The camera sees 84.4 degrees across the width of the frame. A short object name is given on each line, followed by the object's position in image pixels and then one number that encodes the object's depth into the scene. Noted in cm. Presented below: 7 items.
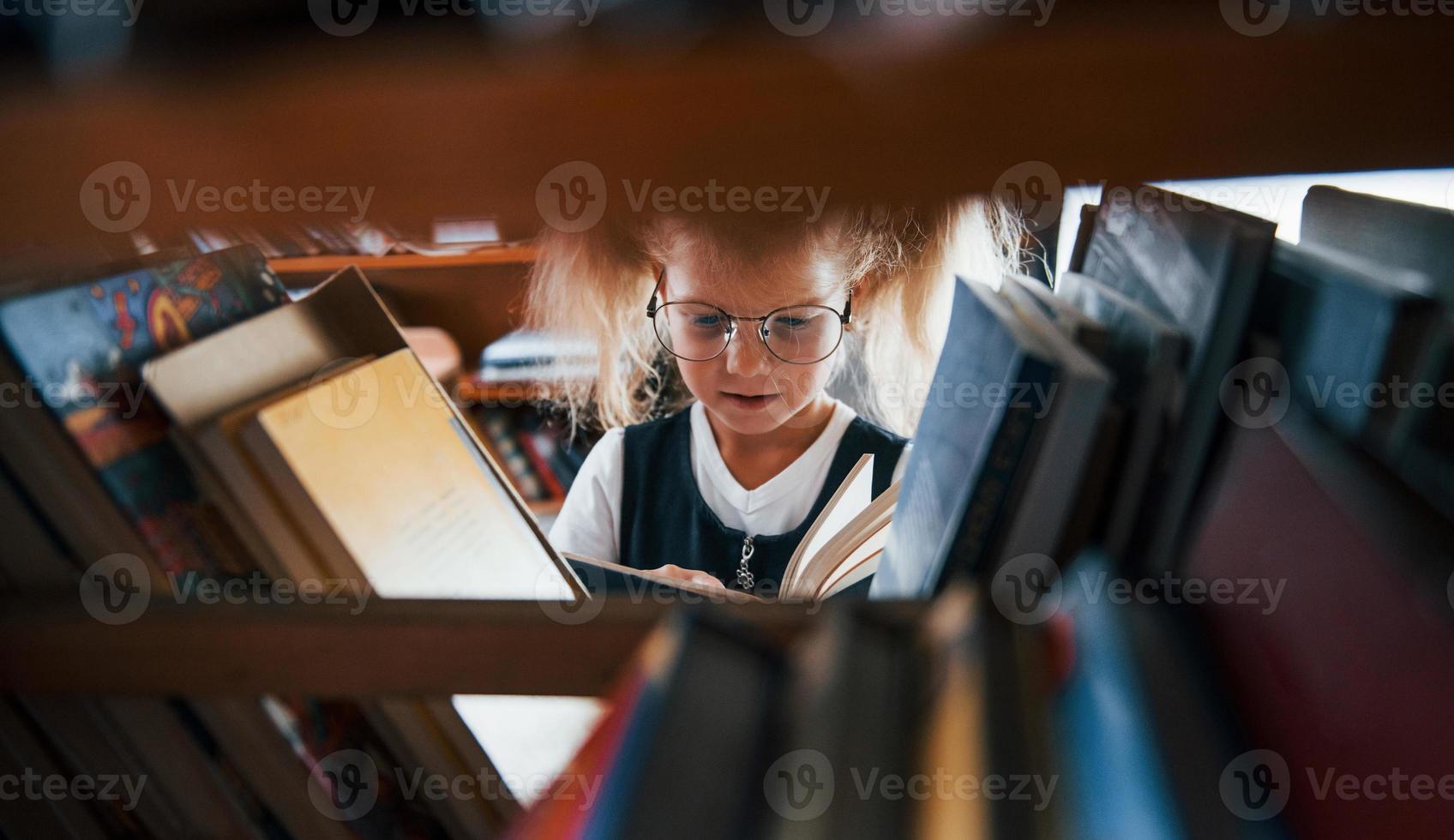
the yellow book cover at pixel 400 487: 61
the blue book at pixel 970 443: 50
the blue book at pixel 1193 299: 46
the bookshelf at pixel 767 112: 20
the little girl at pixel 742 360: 73
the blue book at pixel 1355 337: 36
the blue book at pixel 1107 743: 33
